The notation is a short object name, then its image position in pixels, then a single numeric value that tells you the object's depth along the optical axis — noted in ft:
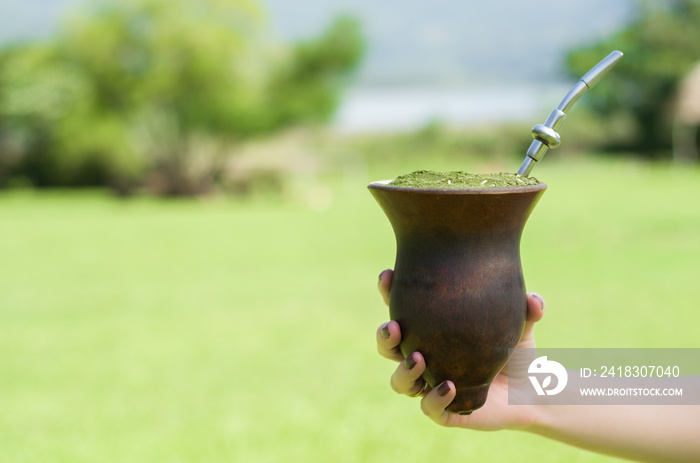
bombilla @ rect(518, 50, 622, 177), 4.03
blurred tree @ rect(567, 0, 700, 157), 76.89
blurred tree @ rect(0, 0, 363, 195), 49.70
